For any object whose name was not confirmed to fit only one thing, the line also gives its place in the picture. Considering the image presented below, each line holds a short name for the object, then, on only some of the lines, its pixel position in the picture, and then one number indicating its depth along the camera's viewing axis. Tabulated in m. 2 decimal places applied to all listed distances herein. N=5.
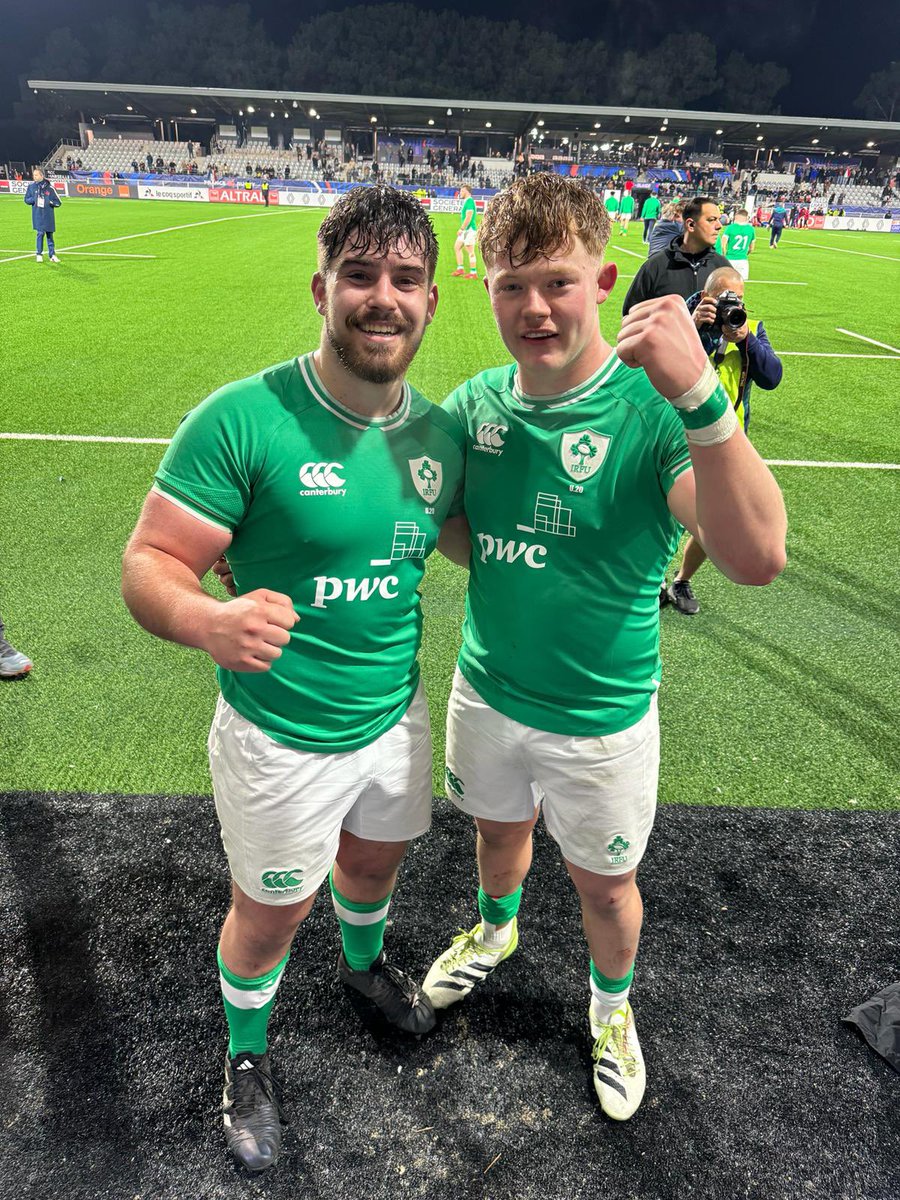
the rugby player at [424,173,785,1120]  1.73
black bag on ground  2.32
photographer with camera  4.14
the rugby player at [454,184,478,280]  16.18
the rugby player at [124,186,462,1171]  1.68
